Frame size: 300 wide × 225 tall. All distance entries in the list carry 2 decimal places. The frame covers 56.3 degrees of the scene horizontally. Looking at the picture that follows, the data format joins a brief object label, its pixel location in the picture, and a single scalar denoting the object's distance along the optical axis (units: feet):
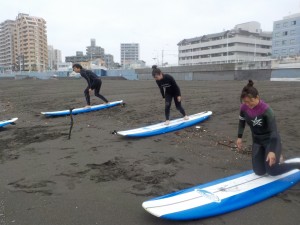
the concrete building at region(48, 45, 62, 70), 422.57
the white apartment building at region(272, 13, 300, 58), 206.59
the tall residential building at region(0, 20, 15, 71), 400.47
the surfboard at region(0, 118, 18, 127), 26.50
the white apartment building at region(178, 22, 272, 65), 232.73
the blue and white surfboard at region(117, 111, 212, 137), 21.54
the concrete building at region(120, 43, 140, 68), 537.65
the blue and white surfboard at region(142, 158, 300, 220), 10.14
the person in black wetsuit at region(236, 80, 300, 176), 11.54
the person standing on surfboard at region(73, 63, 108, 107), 33.94
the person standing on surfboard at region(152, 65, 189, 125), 24.01
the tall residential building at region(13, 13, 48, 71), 372.58
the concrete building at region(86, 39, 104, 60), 434.71
